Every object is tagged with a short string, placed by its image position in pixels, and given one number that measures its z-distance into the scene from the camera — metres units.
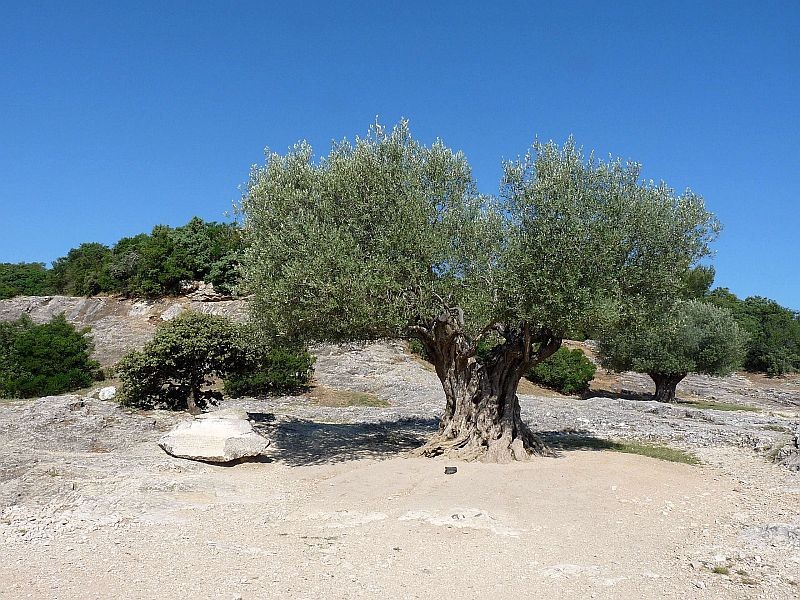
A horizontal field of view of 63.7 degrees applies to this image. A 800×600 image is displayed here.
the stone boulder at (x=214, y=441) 15.10
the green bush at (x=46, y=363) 27.42
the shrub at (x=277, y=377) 28.05
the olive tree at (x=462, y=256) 13.64
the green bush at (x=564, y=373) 39.56
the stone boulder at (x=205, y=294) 46.56
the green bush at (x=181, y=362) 21.14
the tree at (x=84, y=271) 52.84
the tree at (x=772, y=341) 58.62
